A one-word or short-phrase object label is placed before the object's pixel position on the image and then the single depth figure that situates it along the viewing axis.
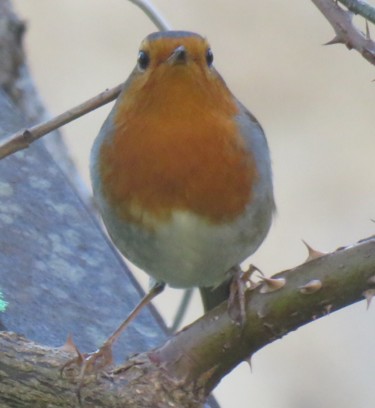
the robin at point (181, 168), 5.59
